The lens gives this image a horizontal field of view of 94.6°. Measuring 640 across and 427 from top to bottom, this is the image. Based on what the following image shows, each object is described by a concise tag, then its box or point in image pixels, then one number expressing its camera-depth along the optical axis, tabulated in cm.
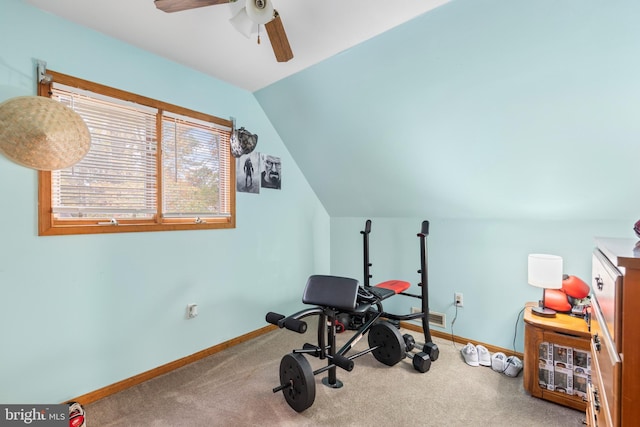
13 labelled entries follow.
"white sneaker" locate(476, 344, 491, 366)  254
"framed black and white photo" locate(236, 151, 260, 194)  301
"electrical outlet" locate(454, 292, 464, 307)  296
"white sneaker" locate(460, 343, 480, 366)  255
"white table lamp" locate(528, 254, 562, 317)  212
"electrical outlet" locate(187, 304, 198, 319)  261
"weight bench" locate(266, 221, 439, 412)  194
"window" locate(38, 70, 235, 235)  201
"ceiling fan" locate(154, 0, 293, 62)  140
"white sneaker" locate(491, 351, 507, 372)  242
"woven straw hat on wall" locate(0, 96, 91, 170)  164
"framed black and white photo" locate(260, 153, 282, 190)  325
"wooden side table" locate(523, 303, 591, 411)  195
